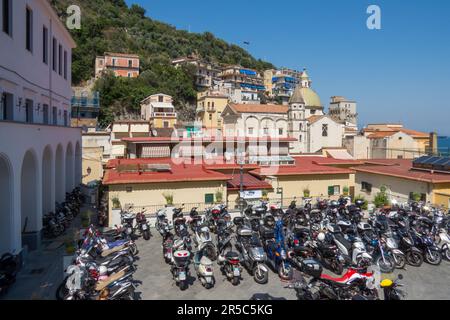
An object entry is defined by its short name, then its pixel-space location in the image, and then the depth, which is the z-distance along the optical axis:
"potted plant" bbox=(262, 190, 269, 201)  18.83
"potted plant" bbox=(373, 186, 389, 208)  19.69
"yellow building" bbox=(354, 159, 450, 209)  18.11
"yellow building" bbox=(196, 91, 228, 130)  66.62
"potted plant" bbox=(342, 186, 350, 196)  21.58
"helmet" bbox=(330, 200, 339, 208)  17.27
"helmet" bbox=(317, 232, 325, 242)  12.02
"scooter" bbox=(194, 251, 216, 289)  9.65
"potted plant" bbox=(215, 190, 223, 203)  17.69
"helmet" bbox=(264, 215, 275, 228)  15.04
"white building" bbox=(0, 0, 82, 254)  11.12
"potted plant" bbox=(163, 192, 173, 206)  16.62
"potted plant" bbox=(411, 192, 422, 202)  18.42
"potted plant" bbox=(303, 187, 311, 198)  20.19
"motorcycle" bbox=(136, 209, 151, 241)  14.48
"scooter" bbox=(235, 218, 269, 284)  10.15
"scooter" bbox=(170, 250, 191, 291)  9.56
